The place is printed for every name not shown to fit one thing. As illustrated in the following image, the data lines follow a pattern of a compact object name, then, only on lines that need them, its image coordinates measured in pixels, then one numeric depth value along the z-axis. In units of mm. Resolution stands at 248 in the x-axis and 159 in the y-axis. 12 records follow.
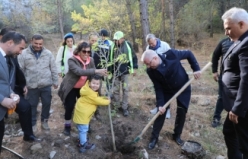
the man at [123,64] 4699
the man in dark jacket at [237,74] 2322
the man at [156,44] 5064
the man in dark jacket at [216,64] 4102
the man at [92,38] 4630
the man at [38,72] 3771
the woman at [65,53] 4484
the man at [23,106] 3445
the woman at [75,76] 3539
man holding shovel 3518
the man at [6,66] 2553
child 3365
